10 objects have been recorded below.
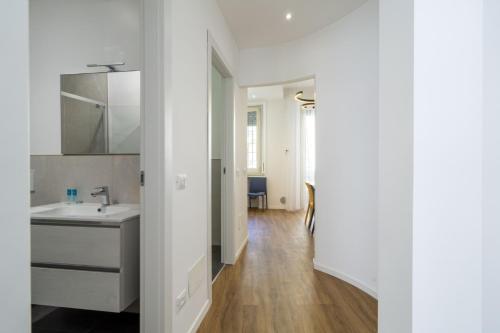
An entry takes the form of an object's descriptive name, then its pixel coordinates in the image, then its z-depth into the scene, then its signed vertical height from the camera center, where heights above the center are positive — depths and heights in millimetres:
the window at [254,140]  6656 +605
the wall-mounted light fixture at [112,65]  2049 +820
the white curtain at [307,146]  6480 +422
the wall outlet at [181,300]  1487 -881
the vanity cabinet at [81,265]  1487 -644
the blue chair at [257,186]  6375 -643
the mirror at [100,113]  2062 +427
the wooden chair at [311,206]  4192 -841
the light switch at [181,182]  1496 -127
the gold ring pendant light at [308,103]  4718 +1245
